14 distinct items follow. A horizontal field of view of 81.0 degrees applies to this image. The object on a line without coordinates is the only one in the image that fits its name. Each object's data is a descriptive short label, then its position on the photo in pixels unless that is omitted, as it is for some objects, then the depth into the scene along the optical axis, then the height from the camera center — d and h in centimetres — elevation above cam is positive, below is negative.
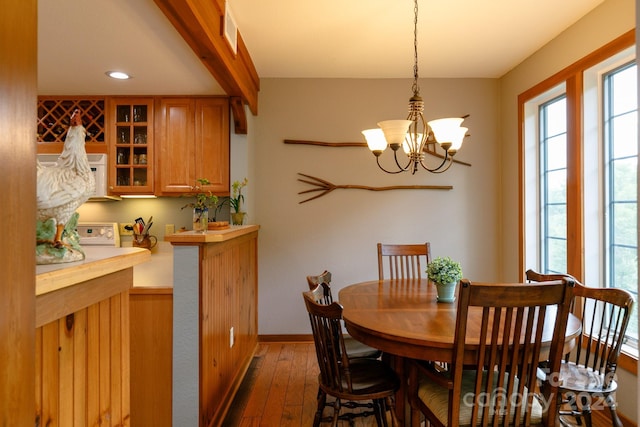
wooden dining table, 156 -51
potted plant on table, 211 -34
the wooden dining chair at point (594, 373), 180 -83
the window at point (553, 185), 306 +27
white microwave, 332 +45
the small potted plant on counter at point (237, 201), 325 +14
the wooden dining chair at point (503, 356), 137 -55
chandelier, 212 +49
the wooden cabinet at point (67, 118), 340 +91
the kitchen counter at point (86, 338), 77 -29
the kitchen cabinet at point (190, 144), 343 +66
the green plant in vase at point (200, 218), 230 -1
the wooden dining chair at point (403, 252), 304 -29
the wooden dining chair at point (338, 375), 172 -81
